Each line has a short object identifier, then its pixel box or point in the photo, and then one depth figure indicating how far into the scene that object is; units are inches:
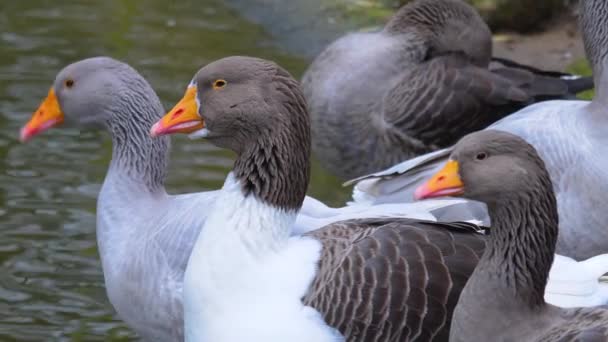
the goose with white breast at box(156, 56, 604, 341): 388.2
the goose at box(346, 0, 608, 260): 503.5
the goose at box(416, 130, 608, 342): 367.9
